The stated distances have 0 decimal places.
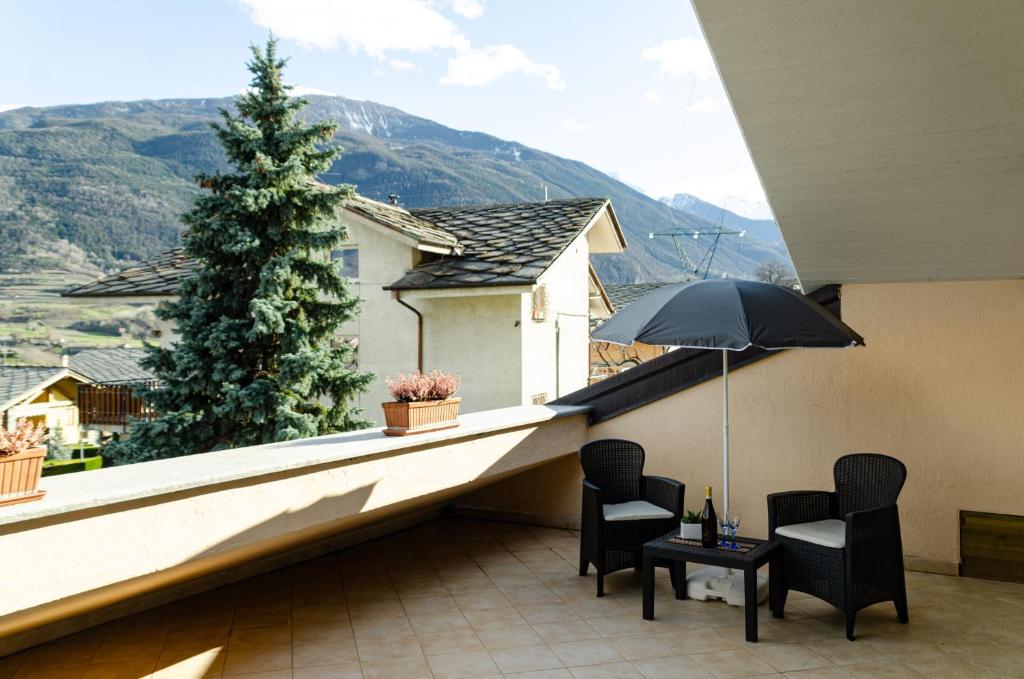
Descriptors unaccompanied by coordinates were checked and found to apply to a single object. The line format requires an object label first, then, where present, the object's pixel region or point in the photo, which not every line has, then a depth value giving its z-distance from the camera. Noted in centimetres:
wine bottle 472
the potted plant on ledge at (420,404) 479
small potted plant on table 485
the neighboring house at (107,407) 1527
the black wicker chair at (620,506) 530
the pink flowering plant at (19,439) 271
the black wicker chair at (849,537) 449
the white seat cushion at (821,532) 463
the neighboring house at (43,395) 1992
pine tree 923
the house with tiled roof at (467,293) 1135
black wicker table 442
